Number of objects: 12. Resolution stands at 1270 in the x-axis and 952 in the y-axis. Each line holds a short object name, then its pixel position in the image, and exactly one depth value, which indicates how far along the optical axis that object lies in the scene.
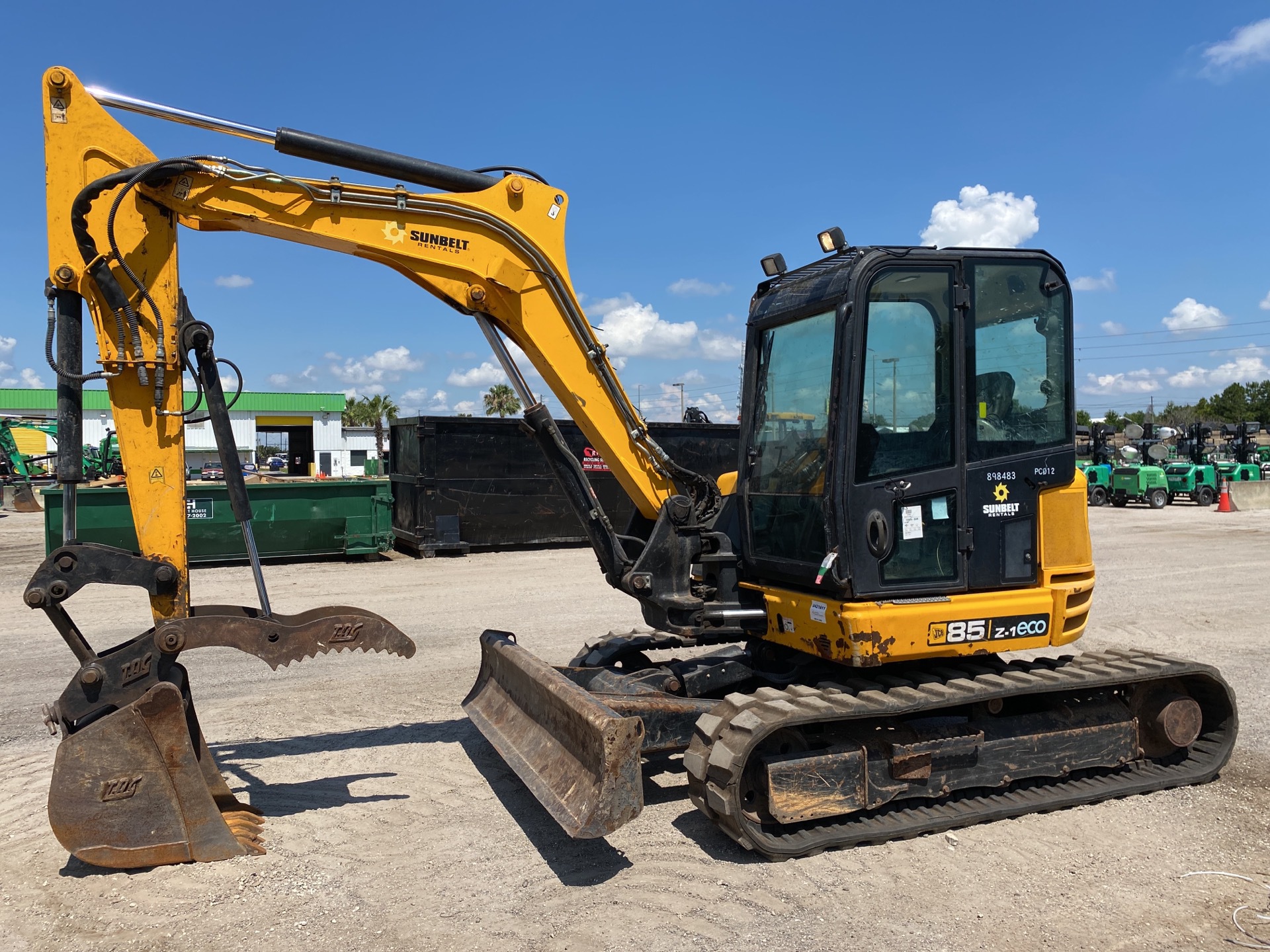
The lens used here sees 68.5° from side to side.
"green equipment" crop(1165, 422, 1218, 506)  30.11
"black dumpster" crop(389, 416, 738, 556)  16.23
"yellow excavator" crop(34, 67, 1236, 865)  4.51
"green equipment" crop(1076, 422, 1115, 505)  29.84
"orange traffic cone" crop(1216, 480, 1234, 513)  28.45
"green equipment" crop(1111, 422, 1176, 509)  29.25
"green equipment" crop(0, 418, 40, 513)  29.80
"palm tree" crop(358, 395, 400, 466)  89.69
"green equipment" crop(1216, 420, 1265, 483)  32.84
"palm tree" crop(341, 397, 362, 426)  91.94
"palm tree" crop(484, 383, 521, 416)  73.19
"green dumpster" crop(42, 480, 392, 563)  14.33
